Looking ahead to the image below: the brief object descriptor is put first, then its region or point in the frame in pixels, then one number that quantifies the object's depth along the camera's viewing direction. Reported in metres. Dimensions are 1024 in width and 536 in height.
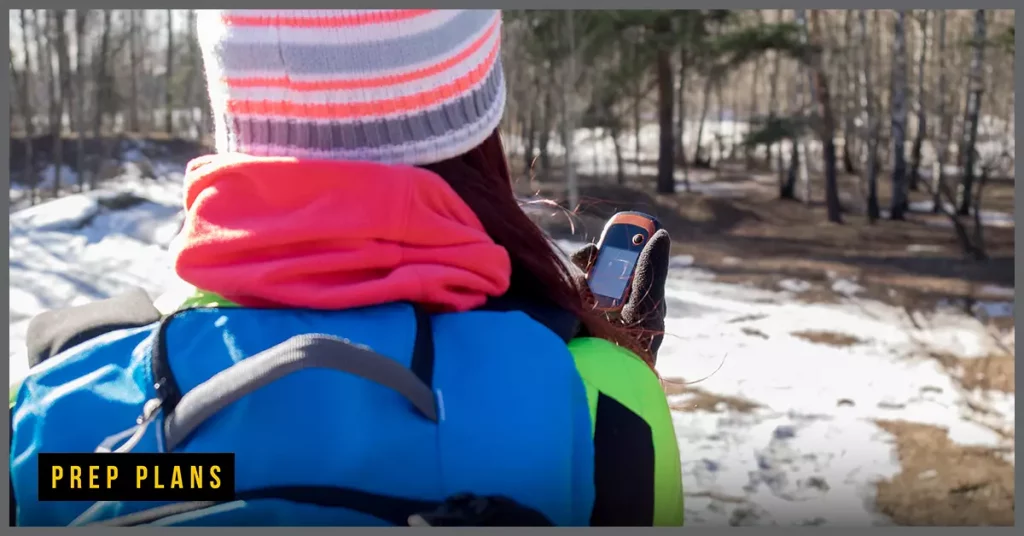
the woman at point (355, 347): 0.42
